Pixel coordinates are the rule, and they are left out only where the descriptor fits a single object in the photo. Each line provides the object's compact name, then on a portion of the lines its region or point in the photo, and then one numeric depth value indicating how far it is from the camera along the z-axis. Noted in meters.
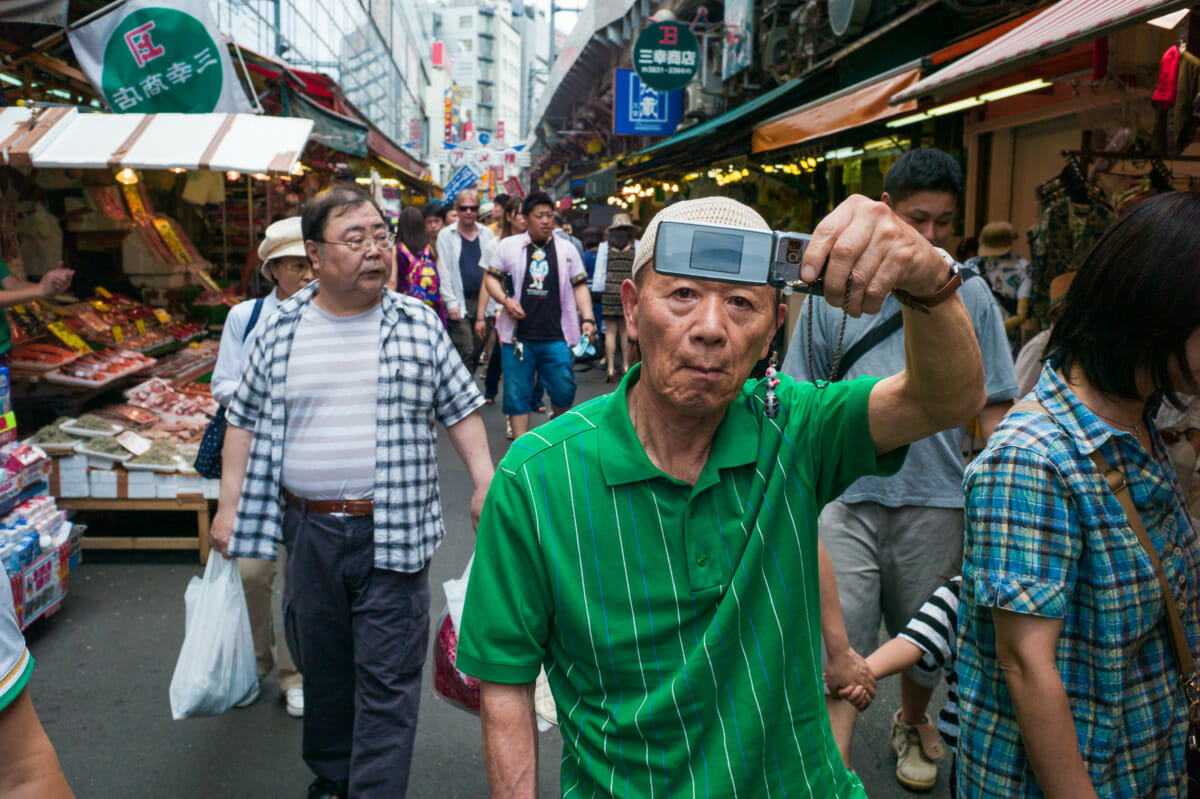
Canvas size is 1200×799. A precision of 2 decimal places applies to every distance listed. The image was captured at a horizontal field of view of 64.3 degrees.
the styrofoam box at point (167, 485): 5.64
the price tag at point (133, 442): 5.63
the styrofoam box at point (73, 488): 5.59
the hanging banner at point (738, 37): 14.23
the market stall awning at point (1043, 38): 3.12
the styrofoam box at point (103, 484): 5.59
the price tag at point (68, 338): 6.58
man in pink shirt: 7.21
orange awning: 6.19
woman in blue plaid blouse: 1.77
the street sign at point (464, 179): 17.42
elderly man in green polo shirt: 1.49
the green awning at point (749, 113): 9.95
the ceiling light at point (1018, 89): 5.94
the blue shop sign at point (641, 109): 18.55
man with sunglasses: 9.05
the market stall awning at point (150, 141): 5.37
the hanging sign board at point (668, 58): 15.43
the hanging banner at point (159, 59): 6.51
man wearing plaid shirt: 3.01
